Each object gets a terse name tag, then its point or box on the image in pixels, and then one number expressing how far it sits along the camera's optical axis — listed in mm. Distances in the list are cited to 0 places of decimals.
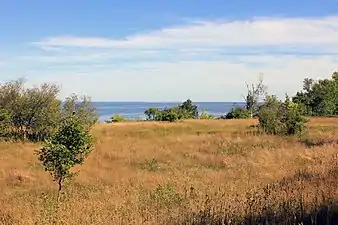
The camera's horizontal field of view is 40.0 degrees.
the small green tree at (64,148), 15398
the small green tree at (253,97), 87000
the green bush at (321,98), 79875
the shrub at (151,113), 78375
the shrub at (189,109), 85288
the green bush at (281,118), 37906
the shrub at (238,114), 74688
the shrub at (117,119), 73688
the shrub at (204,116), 78531
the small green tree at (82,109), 42375
